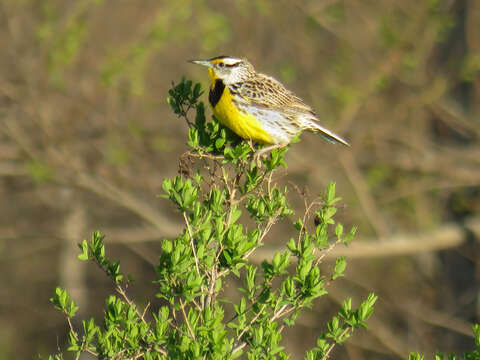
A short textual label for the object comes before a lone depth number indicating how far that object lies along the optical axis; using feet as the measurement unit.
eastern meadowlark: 29.22
